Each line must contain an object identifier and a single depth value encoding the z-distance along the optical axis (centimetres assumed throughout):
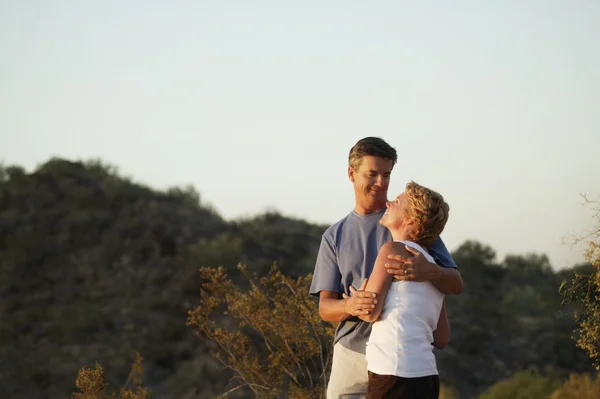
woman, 797
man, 872
